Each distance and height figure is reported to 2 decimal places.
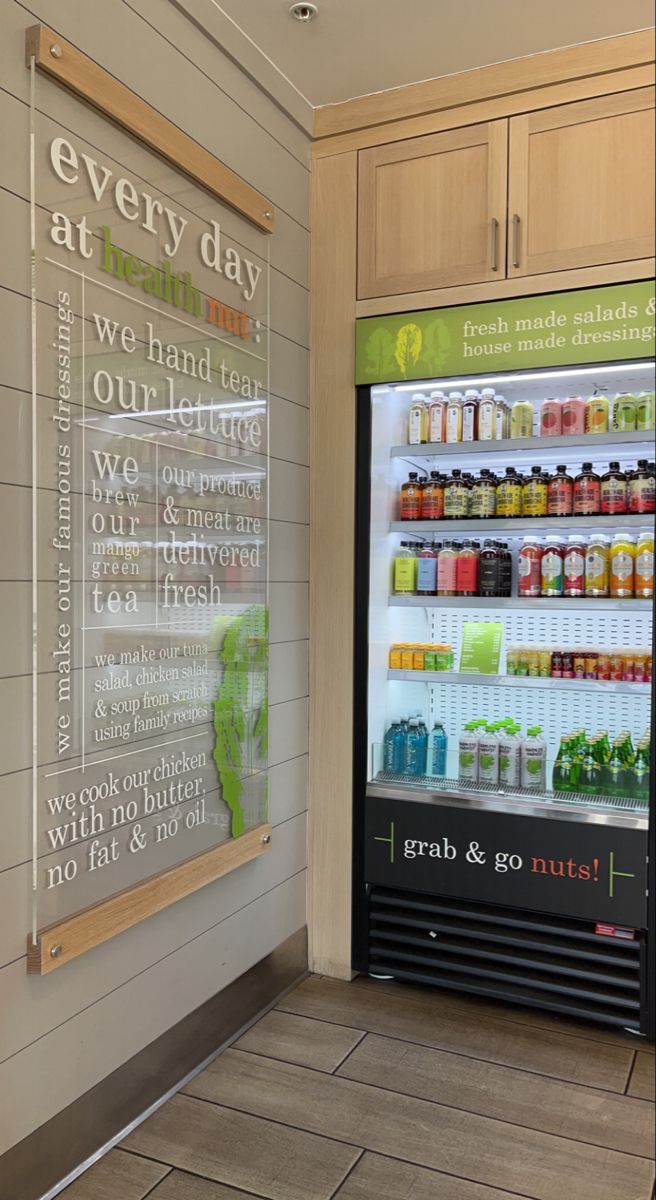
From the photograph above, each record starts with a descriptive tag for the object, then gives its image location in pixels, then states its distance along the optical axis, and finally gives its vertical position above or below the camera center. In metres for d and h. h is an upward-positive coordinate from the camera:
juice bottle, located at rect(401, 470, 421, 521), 3.12 +0.30
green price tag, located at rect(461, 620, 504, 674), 3.07 -0.23
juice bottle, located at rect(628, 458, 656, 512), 2.73 +0.30
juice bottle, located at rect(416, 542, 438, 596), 3.10 +0.04
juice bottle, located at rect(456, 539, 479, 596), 3.02 +0.04
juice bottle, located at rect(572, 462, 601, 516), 2.82 +0.30
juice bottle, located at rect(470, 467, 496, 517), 2.98 +0.30
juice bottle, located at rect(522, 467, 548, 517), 2.91 +0.30
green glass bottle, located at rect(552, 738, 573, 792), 2.93 -0.65
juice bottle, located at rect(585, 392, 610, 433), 2.83 +0.56
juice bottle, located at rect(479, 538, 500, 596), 2.97 +0.04
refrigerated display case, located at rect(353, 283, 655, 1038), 2.74 -0.50
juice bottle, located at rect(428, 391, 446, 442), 3.07 +0.59
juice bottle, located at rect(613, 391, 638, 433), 2.77 +0.56
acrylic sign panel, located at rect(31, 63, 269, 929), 1.97 +0.18
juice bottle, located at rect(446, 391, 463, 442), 3.03 +0.58
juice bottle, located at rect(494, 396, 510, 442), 2.99 +0.58
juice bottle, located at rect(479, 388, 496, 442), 2.97 +0.58
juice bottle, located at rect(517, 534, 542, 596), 2.95 +0.04
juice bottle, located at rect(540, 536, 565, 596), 2.91 +0.04
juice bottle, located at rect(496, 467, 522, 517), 2.95 +0.30
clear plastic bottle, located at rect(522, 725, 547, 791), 2.96 -0.61
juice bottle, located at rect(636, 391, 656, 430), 2.74 +0.55
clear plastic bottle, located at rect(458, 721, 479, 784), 3.04 -0.61
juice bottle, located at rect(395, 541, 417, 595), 3.15 +0.03
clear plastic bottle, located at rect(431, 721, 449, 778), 3.13 -0.61
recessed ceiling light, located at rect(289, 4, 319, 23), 2.50 +1.68
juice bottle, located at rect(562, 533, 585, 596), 2.87 +0.05
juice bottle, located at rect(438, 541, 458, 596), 3.05 +0.05
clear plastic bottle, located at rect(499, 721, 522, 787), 2.99 -0.62
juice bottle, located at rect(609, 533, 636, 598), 2.77 +0.06
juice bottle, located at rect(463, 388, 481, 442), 3.01 +0.58
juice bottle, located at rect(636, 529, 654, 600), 2.72 +0.05
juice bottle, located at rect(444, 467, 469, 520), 3.02 +0.30
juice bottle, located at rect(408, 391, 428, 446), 3.12 +0.58
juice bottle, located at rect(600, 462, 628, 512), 2.79 +0.30
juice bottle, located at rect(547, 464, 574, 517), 2.86 +0.30
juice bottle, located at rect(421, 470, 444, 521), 3.08 +0.30
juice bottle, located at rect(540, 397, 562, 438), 2.91 +0.56
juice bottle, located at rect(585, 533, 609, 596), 2.84 +0.05
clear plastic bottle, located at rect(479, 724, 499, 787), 3.01 -0.62
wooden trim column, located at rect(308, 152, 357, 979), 3.07 +0.09
